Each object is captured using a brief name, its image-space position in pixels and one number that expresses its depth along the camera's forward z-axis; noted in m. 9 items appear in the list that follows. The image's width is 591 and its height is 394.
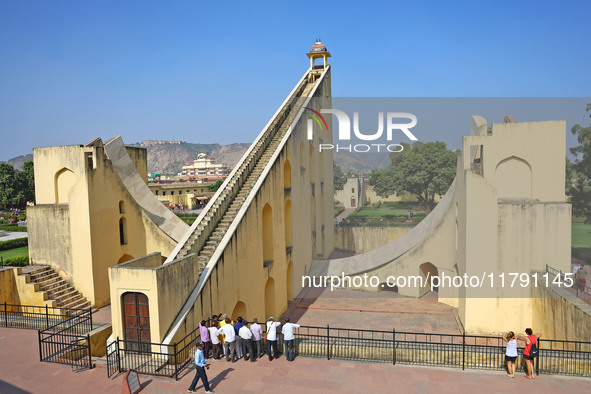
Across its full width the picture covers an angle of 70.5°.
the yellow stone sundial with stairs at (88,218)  13.86
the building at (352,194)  54.87
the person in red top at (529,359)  7.50
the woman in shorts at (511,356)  7.60
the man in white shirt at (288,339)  8.39
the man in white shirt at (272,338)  8.47
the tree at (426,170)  40.88
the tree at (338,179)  63.85
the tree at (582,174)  25.39
